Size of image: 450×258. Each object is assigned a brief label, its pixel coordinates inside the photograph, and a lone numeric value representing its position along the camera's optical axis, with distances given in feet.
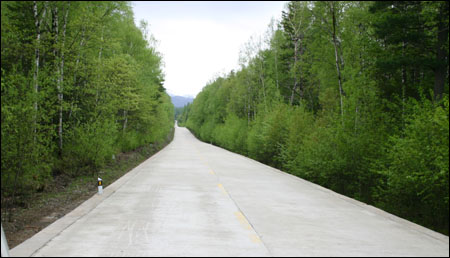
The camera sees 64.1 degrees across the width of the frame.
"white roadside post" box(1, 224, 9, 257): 15.23
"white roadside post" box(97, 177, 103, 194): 35.25
